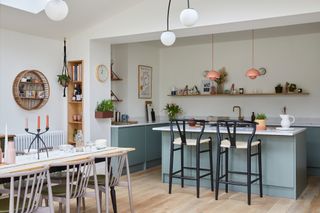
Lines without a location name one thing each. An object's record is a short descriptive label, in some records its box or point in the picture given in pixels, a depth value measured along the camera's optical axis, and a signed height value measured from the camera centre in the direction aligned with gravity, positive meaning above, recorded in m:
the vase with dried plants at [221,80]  7.91 +0.55
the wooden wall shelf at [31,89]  5.61 +0.26
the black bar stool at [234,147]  4.78 -0.57
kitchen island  4.98 -0.77
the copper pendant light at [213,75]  6.62 +0.55
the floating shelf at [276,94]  7.16 +0.23
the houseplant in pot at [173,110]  8.25 -0.09
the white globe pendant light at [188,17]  4.13 +0.99
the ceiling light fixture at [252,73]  6.23 +0.55
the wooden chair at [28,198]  2.75 -0.71
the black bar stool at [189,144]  5.12 -0.62
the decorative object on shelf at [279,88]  7.28 +0.35
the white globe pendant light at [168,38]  4.66 +0.85
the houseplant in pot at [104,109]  6.24 -0.05
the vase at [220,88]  7.92 +0.38
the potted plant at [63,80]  6.18 +0.44
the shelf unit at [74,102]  6.34 +0.07
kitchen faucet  7.71 -0.06
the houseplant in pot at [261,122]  5.33 -0.24
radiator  5.54 -0.53
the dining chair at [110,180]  3.83 -0.79
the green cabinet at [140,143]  6.59 -0.68
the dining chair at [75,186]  3.37 -0.76
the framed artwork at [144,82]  7.94 +0.53
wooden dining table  3.15 -0.50
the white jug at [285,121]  5.35 -0.22
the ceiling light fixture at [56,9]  3.47 +0.91
